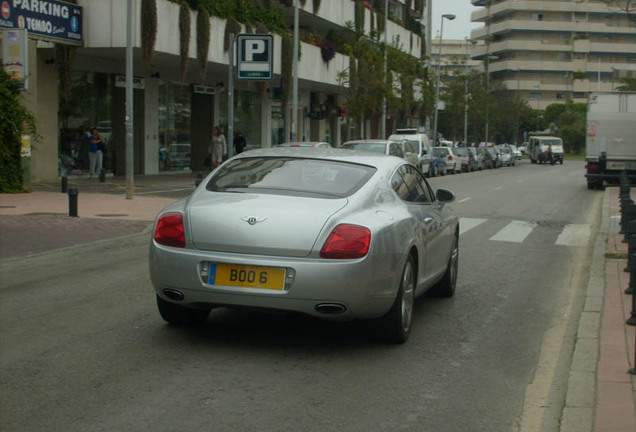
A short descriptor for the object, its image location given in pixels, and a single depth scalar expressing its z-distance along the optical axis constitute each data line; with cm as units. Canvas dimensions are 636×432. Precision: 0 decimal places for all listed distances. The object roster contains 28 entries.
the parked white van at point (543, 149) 7431
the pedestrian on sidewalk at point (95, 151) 2684
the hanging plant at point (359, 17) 4534
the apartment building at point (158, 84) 2492
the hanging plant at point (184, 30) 2728
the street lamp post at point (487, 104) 7769
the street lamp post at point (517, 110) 9238
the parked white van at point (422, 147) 3869
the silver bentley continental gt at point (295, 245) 598
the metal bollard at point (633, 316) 719
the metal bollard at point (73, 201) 1591
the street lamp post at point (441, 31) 6304
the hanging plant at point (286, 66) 3488
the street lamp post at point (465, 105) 7525
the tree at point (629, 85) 8938
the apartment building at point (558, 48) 11781
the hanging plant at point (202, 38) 2825
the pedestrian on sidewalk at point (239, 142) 3447
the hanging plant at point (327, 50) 3991
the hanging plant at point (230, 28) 3008
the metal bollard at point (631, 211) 1000
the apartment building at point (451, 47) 15162
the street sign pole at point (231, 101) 1881
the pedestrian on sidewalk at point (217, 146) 3042
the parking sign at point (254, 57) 1834
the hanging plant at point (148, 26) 2523
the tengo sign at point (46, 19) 2238
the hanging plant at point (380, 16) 4903
